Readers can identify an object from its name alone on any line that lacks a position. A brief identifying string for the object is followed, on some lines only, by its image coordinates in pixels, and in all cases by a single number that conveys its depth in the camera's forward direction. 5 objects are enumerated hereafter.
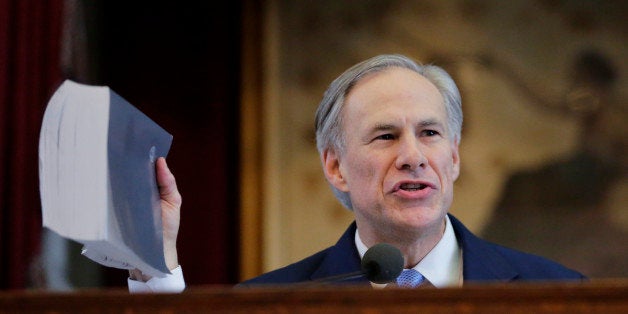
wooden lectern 3.06
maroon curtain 4.54
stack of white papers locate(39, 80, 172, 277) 3.29
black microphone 3.37
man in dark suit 3.63
